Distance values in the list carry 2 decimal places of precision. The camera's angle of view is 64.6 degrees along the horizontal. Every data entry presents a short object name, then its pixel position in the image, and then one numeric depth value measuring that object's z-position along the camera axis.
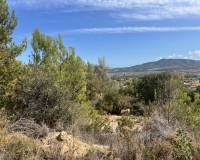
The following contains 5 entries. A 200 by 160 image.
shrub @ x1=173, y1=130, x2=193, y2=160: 3.01
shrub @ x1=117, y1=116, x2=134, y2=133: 4.72
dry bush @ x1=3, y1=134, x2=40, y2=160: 3.06
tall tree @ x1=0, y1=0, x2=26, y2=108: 6.01
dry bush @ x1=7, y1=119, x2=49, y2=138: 4.18
